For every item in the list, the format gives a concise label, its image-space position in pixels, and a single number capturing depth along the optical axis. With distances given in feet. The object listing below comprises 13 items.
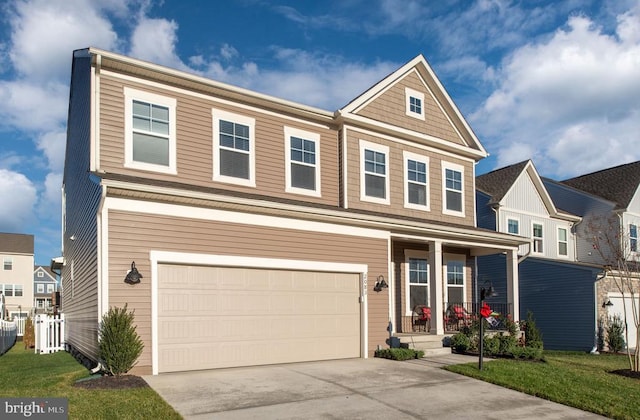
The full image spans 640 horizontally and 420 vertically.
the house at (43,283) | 203.61
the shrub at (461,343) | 47.55
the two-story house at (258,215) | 35.45
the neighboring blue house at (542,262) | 69.97
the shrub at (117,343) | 31.68
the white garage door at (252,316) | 35.70
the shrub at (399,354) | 43.40
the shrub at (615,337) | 67.72
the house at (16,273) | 163.63
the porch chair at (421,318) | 54.03
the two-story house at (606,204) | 83.15
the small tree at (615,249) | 72.02
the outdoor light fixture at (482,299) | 38.20
